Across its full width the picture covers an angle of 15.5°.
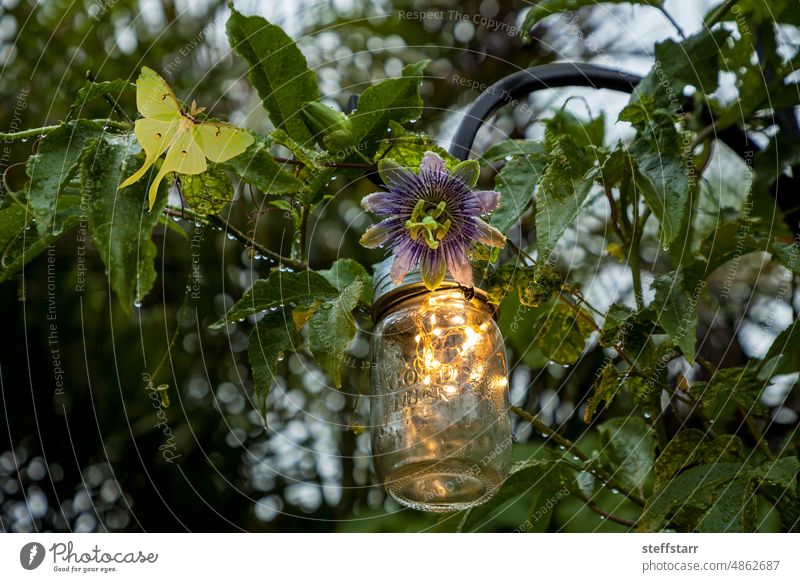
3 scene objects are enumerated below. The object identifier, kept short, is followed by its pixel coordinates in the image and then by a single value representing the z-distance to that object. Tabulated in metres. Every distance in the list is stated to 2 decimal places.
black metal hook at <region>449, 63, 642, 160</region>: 1.71
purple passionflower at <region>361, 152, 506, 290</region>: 1.61
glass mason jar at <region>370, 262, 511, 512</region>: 1.61
